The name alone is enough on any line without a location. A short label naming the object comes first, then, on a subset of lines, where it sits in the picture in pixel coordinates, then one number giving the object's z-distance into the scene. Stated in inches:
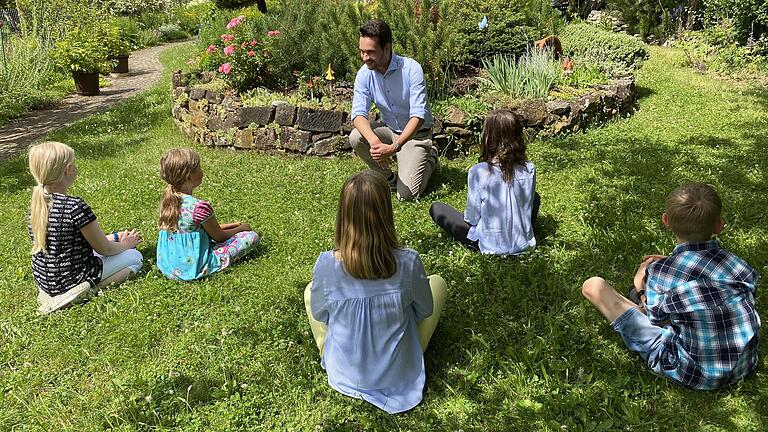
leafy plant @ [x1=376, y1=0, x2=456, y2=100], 274.8
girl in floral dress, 156.3
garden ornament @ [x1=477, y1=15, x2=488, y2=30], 321.1
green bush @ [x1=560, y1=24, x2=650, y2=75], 331.0
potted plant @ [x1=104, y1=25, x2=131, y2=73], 553.9
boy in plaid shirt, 101.6
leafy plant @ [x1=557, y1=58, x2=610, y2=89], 295.3
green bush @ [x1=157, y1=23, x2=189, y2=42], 904.5
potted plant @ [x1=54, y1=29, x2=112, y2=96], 449.4
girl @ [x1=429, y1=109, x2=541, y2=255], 156.7
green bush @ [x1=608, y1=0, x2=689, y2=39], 506.3
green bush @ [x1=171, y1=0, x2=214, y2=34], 987.9
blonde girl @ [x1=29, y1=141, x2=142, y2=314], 145.4
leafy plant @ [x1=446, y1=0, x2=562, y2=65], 332.0
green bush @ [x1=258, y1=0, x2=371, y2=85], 291.7
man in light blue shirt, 201.3
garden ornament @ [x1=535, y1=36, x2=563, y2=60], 329.7
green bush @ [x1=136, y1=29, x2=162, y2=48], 812.0
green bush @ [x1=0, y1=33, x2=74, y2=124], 417.4
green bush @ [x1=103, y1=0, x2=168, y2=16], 929.5
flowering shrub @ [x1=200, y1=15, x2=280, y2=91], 292.8
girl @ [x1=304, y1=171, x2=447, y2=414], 105.7
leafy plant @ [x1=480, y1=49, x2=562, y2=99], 276.5
